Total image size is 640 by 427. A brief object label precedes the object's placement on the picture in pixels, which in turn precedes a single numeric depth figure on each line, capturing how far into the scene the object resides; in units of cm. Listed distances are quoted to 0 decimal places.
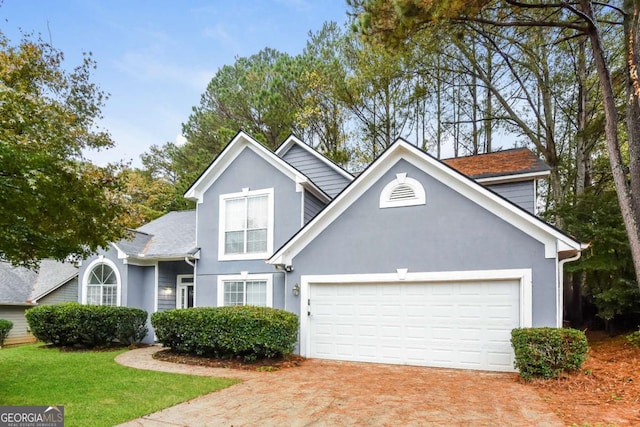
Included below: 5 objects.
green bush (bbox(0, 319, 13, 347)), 1461
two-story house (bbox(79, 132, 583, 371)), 858
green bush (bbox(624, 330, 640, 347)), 1037
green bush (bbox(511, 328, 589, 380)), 728
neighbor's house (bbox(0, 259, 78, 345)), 1627
